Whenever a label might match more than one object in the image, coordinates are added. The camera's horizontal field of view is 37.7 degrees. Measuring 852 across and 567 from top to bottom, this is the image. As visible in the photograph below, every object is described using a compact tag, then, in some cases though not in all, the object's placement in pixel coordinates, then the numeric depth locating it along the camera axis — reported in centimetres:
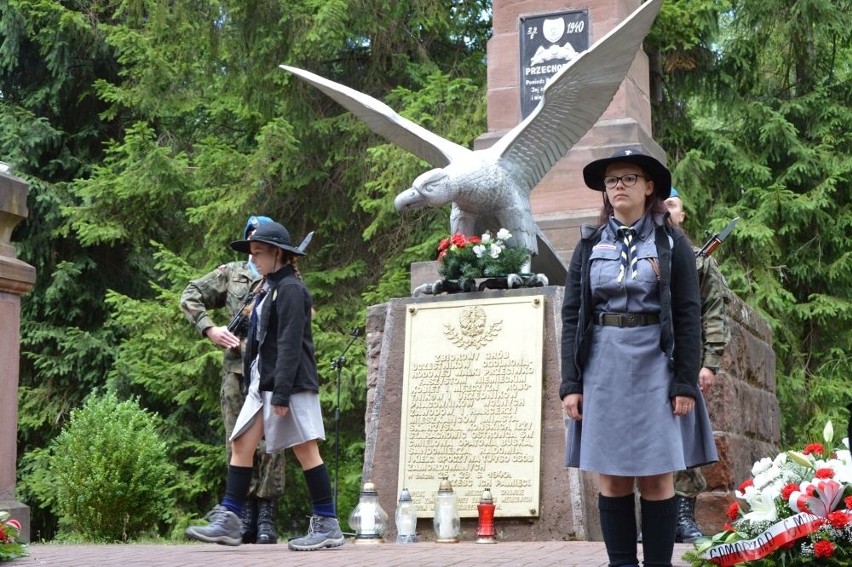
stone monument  753
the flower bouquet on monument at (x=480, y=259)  815
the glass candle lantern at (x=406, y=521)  756
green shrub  962
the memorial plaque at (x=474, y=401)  771
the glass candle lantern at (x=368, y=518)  744
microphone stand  891
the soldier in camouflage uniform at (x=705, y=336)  658
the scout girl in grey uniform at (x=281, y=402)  631
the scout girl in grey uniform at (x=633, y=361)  435
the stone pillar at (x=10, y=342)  723
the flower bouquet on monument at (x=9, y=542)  577
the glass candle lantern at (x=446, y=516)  744
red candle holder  738
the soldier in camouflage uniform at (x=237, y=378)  812
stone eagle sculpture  835
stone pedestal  744
